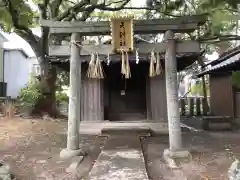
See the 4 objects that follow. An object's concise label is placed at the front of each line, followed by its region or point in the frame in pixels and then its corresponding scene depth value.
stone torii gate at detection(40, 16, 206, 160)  4.72
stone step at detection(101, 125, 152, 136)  6.60
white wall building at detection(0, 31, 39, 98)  14.57
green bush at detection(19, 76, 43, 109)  9.14
